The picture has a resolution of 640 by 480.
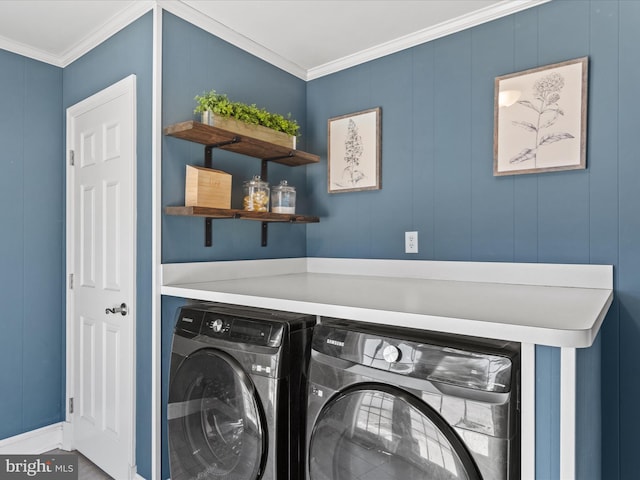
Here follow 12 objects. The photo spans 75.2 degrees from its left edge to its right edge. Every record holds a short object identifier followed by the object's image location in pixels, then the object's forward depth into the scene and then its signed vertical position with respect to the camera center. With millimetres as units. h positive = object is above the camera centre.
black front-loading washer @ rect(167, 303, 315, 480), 1424 -573
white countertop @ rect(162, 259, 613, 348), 1027 -206
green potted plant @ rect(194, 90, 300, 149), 1922 +592
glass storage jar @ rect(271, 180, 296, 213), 2344 +225
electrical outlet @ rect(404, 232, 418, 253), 2240 -22
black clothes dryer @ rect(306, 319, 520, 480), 1004 -454
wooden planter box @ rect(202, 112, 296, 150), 1913 +540
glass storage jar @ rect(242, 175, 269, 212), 2195 +227
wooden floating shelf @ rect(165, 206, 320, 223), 1837 +117
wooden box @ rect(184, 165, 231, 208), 1890 +232
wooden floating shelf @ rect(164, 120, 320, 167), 1843 +472
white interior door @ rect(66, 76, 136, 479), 2006 -207
